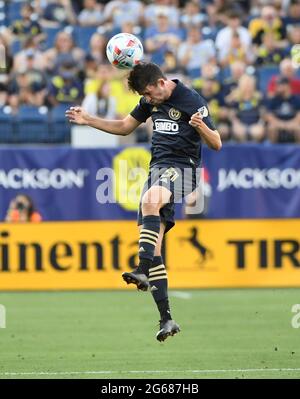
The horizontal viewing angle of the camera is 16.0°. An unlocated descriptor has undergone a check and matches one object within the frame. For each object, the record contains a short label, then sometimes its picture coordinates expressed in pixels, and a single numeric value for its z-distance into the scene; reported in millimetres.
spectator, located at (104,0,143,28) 21547
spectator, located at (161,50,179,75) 19891
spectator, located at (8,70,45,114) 19625
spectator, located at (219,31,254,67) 20828
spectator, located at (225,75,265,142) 19391
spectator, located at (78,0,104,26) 21766
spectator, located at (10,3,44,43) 20844
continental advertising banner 16766
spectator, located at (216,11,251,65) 20969
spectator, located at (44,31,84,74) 20219
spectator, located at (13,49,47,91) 19656
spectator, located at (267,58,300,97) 20031
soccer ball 10016
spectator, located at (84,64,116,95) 19031
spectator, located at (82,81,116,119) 18797
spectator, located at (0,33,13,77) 20016
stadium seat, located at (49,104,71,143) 19062
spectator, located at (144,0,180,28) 21594
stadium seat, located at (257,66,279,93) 20750
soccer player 9844
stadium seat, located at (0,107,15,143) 19016
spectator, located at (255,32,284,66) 21062
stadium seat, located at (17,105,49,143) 19031
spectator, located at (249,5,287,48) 21453
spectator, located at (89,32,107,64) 20125
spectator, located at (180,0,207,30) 21547
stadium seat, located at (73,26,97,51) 21453
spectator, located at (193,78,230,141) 19156
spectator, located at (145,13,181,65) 20562
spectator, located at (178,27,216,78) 20578
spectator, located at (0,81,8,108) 19391
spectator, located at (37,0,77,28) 21391
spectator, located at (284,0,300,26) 21859
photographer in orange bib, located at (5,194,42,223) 17656
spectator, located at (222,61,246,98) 19828
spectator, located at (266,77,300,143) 19316
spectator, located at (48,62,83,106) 19581
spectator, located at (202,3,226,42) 21453
